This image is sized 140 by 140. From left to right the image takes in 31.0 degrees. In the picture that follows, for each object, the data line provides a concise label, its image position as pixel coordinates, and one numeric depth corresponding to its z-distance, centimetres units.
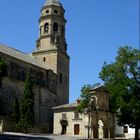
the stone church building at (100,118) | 2897
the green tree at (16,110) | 3688
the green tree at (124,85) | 2837
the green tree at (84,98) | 2936
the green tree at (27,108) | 3522
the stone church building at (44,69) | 4112
